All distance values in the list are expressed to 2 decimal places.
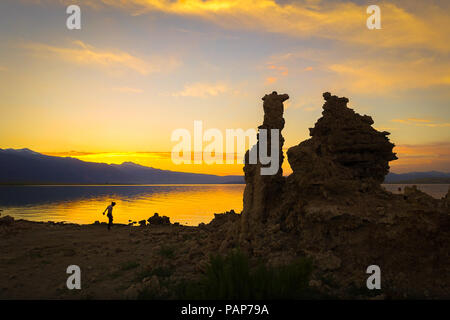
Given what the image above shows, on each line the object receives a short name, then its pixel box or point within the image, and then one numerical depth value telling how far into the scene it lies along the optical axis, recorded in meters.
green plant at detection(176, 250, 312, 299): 6.06
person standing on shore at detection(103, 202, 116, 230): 19.64
